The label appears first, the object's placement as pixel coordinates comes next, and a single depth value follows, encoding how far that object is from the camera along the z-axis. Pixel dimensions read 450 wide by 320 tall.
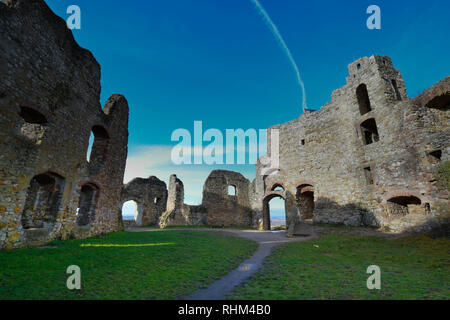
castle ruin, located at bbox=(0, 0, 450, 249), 6.94
